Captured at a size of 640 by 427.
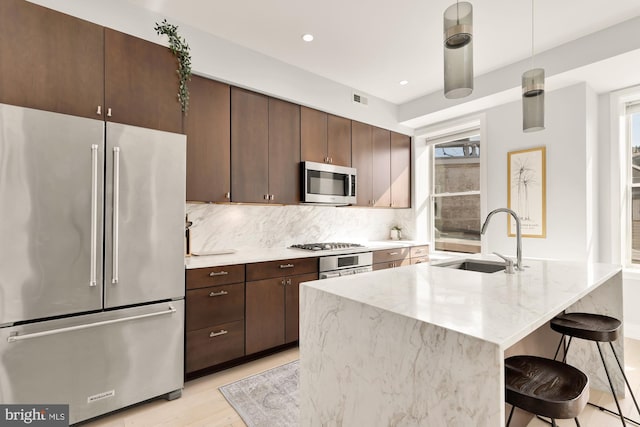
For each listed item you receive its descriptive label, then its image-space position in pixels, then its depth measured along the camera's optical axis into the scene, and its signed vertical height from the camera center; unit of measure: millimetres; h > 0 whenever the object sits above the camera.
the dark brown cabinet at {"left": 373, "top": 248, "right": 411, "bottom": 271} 3652 -509
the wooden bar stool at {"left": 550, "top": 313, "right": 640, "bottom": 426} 1688 -623
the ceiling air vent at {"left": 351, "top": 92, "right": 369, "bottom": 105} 3939 +1448
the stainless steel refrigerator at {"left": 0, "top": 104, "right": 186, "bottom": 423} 1661 -272
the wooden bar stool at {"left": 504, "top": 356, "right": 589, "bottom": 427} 1079 -667
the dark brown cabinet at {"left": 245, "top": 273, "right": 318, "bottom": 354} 2646 -839
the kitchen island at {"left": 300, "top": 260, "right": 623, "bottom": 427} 934 -432
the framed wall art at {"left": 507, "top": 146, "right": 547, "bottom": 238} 3432 +287
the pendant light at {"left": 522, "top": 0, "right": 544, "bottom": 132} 2006 +746
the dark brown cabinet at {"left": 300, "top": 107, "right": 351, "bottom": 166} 3459 +882
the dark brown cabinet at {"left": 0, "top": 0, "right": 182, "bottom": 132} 1761 +898
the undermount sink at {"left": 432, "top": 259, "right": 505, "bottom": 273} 2307 -368
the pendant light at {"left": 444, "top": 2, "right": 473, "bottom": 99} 1431 +776
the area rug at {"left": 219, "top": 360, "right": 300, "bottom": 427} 1964 -1244
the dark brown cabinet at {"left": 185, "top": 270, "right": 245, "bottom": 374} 2311 -764
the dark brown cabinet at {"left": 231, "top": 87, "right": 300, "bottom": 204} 2918 +639
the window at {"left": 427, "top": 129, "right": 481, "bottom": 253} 4273 +331
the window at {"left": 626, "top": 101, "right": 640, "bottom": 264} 3232 +430
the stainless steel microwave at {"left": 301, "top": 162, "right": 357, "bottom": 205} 3387 +351
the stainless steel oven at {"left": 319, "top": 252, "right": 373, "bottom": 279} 3127 -506
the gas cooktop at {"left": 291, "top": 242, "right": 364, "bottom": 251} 3316 -337
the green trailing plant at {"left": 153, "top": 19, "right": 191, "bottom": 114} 2311 +1153
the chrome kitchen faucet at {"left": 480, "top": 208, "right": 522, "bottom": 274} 1875 -253
